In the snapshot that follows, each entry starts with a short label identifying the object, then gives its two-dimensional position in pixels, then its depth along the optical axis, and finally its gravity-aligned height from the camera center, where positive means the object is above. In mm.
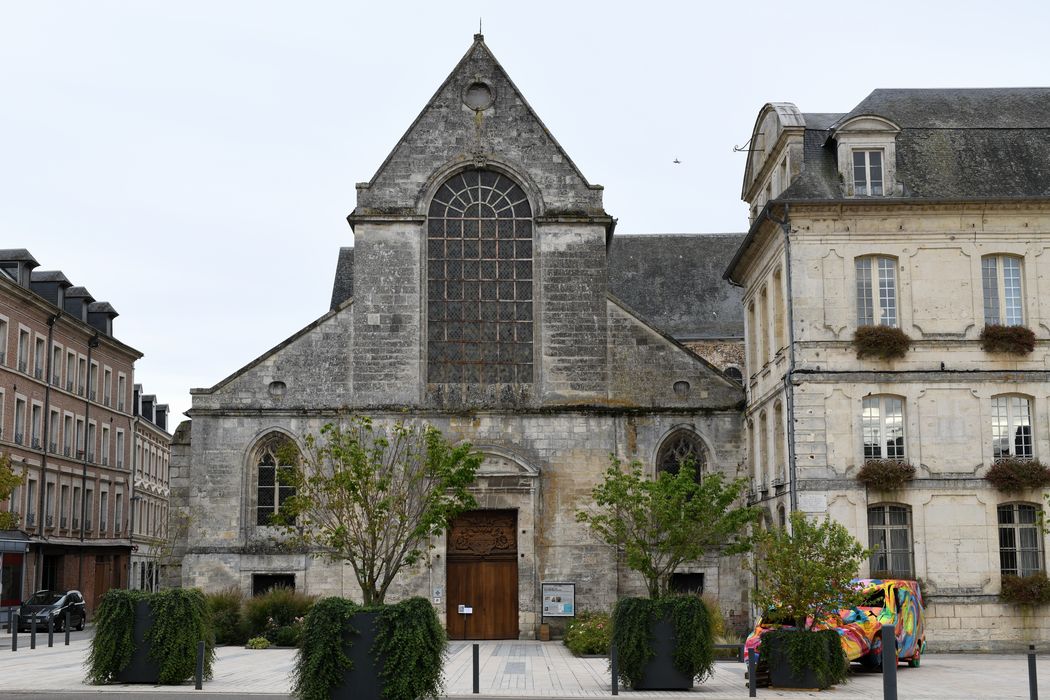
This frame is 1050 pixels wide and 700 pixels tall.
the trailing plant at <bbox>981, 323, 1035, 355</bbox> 25375 +4230
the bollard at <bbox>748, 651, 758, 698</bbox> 16969 -1653
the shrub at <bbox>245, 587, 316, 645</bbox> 27734 -1231
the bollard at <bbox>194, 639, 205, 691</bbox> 17578 -1644
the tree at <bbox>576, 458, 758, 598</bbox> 25141 +742
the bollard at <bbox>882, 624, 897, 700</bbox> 11539 -1028
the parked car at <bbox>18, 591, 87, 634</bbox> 34594 -1447
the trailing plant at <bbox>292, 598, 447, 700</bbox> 14688 -1117
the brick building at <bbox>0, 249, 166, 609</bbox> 41344 +4630
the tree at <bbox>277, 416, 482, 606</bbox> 21578 +1107
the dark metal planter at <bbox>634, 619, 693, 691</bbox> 17672 -1667
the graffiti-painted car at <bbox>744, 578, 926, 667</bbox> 20719 -1121
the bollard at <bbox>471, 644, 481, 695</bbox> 17062 -1607
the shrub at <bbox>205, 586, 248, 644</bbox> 27844 -1399
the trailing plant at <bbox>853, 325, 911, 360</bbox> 25219 +4174
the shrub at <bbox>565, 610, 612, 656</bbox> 24922 -1637
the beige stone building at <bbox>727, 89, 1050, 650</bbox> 24938 +3942
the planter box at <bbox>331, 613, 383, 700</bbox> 14758 -1311
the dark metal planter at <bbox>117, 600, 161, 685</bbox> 18062 -1469
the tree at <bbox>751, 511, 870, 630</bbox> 18656 -297
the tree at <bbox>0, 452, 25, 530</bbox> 31453 +1791
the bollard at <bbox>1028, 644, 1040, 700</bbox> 14773 -1464
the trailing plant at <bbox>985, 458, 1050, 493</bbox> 24859 +1486
